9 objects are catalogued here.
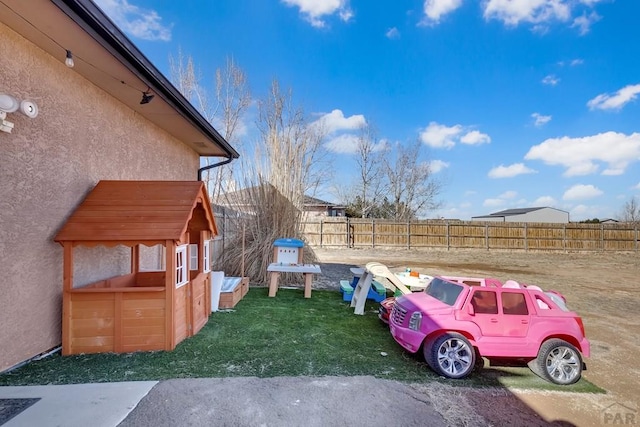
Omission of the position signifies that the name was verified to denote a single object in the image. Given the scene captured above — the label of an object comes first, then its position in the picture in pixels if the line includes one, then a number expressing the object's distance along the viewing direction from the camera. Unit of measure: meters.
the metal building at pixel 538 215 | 38.69
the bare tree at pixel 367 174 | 25.67
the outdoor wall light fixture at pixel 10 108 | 2.54
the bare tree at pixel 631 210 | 36.75
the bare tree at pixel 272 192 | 7.55
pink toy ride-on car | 3.03
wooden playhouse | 3.17
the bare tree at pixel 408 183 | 26.25
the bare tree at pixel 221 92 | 15.55
